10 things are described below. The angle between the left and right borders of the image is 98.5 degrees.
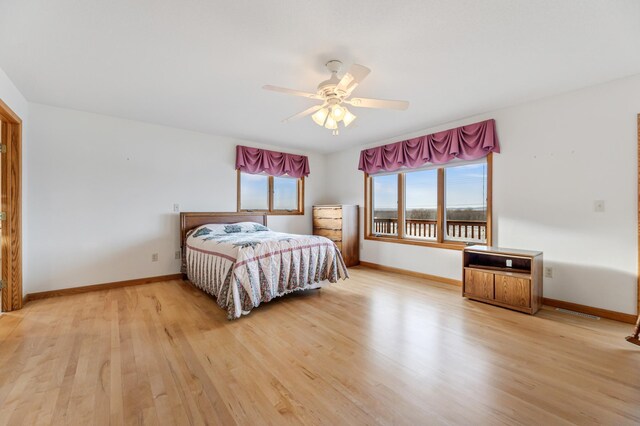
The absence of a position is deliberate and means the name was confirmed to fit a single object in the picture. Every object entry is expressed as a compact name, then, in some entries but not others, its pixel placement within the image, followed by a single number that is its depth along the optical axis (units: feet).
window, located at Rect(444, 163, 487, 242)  12.61
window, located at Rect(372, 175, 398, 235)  16.21
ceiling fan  6.96
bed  9.20
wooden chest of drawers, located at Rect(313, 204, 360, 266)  16.69
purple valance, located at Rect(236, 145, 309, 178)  15.84
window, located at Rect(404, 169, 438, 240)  14.37
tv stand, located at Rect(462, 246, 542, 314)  9.38
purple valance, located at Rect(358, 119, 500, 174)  11.73
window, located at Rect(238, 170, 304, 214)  16.62
